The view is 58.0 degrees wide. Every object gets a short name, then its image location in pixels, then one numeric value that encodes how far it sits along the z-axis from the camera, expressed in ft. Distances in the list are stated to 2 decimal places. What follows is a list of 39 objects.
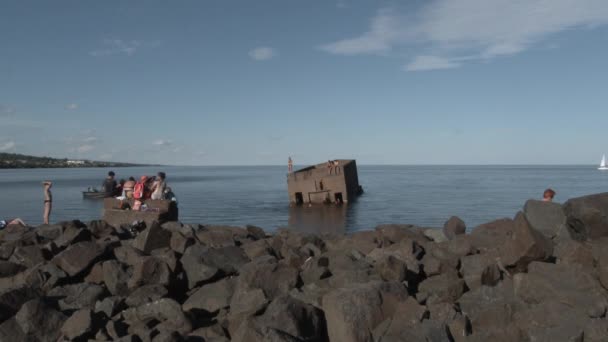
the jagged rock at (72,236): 30.89
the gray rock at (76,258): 25.11
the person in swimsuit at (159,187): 46.68
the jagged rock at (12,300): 20.25
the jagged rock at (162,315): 18.85
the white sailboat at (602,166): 469.16
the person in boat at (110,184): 62.75
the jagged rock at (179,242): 28.89
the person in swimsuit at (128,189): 49.91
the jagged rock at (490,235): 26.07
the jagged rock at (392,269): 21.57
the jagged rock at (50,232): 34.01
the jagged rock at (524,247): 21.59
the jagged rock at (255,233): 34.72
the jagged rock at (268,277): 20.83
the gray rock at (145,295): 21.11
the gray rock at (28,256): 27.68
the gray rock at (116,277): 22.90
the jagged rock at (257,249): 27.14
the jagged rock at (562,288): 19.03
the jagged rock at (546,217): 26.61
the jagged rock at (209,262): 23.36
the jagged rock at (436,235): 32.02
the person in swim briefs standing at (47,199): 51.88
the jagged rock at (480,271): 21.40
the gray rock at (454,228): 33.37
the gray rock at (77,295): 21.87
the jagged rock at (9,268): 26.37
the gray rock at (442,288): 20.44
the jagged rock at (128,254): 26.14
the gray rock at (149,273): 22.63
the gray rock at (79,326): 18.30
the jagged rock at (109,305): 20.54
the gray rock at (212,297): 20.99
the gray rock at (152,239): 28.63
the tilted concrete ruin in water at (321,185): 123.24
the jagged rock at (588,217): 24.68
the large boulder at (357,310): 17.12
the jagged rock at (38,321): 18.80
